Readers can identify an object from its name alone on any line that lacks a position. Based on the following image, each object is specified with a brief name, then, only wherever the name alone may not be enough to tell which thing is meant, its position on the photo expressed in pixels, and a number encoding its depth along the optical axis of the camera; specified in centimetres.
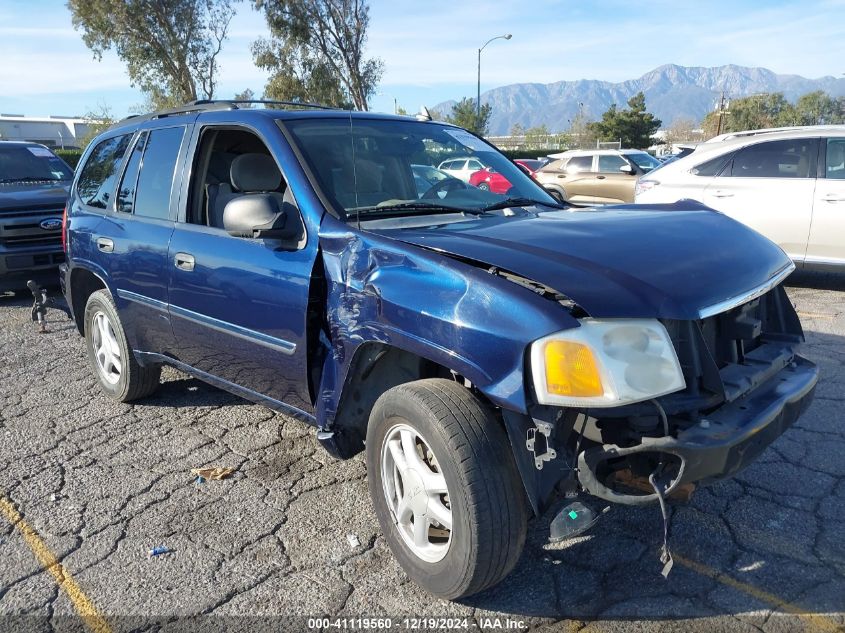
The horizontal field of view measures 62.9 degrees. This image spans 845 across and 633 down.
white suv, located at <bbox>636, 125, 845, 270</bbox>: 711
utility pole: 5676
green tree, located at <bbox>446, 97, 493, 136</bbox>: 4993
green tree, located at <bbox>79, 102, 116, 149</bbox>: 3051
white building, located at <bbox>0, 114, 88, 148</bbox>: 6072
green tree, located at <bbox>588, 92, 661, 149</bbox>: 5931
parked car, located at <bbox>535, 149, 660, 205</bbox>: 1429
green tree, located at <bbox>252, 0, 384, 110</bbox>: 3244
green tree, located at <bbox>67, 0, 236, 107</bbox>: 2823
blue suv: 219
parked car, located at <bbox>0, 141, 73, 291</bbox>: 780
